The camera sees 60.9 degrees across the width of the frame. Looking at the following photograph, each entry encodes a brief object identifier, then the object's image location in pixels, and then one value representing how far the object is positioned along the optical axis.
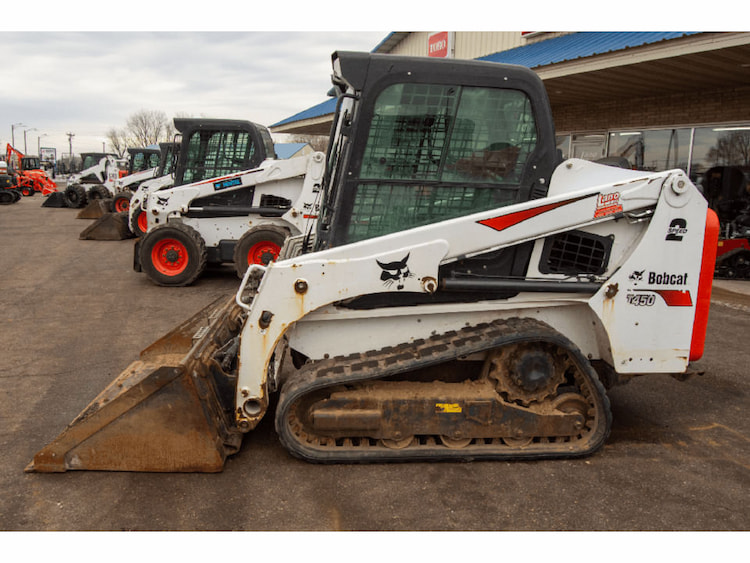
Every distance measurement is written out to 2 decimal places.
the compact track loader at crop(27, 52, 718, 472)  3.87
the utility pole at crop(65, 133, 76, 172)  104.69
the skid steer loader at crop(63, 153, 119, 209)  26.53
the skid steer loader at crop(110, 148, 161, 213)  21.39
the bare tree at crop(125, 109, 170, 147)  88.19
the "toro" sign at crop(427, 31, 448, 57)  20.79
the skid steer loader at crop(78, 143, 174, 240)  16.19
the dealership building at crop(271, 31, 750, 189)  10.21
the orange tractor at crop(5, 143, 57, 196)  34.90
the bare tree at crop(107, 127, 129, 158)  95.58
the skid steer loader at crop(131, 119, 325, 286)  10.00
